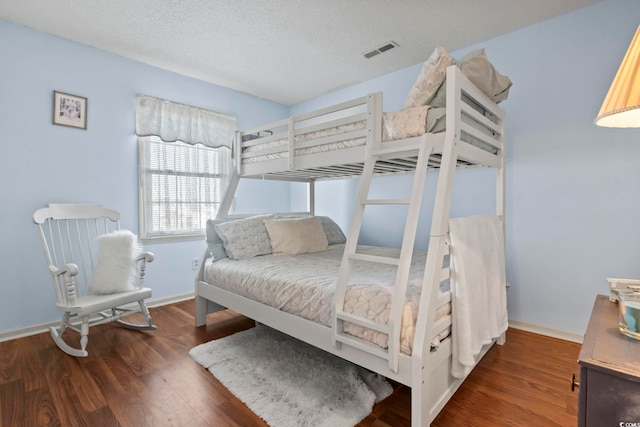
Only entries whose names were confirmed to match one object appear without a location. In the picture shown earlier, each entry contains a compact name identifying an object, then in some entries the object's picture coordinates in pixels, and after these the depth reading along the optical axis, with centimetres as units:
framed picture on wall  257
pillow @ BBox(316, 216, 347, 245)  333
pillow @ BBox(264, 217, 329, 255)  279
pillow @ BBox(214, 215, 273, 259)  262
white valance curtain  302
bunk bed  134
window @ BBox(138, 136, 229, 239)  312
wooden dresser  68
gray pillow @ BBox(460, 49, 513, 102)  166
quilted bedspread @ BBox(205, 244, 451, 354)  145
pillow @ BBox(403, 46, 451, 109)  155
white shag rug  151
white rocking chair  213
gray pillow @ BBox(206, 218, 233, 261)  269
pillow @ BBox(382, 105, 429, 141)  158
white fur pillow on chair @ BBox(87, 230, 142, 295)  238
